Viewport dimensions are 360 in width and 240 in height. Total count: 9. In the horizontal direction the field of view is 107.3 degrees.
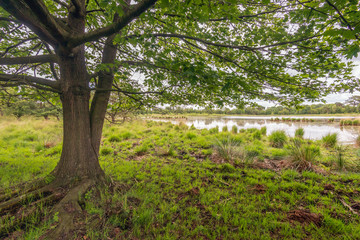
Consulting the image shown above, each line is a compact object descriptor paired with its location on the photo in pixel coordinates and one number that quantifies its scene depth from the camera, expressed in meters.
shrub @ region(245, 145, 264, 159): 5.31
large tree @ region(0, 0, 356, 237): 2.09
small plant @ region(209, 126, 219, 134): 11.26
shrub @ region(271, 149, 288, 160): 5.29
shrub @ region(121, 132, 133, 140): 9.22
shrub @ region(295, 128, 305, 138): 9.04
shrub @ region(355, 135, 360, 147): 6.62
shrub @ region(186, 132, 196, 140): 9.18
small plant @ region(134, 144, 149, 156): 5.91
